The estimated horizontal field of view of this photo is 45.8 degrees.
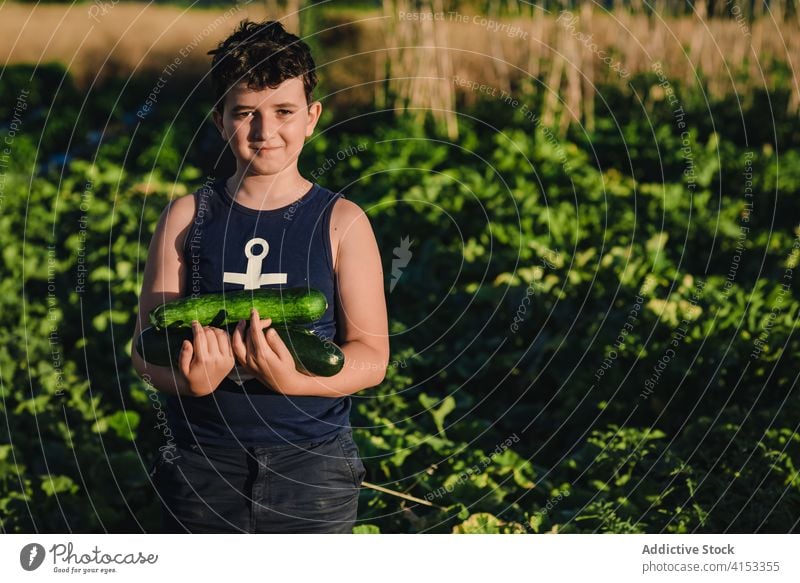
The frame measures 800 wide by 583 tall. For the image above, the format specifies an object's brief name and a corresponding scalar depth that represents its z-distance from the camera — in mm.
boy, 2910
